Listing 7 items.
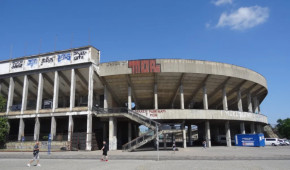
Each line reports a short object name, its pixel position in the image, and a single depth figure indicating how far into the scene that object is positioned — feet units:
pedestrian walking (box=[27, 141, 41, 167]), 50.85
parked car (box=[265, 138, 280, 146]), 149.91
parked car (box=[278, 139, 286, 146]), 153.07
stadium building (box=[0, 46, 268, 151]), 109.50
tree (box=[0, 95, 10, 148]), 116.16
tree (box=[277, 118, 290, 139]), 226.56
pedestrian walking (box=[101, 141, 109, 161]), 57.36
